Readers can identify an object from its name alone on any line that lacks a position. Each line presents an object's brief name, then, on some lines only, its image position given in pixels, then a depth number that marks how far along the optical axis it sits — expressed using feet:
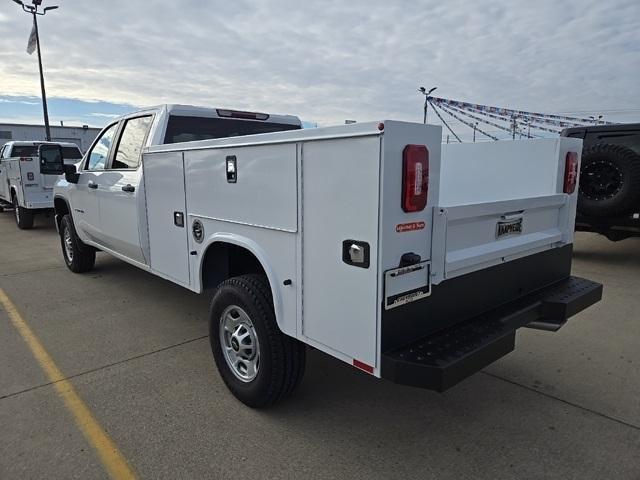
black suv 21.13
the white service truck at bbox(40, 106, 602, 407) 7.14
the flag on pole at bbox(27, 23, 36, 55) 59.42
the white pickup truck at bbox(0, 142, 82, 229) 36.60
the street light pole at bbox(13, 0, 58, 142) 57.52
